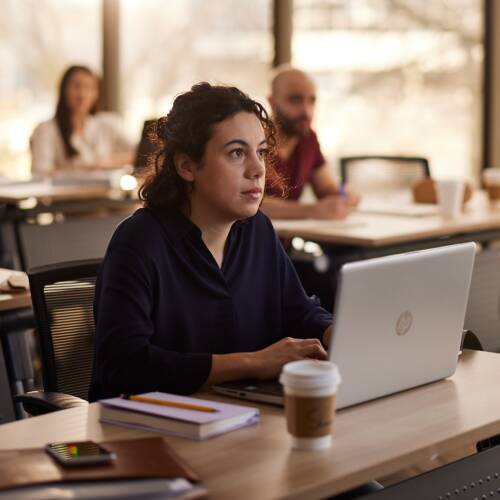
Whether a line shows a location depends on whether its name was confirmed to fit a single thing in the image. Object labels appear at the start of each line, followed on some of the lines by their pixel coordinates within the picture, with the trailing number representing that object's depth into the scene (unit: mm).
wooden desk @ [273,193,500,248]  6935
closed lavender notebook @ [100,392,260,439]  2984
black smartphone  2619
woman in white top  10952
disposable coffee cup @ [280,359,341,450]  2802
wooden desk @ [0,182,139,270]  5686
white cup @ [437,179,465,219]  7882
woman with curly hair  3555
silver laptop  3067
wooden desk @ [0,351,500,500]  2673
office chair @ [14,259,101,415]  4216
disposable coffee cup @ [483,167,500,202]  8907
